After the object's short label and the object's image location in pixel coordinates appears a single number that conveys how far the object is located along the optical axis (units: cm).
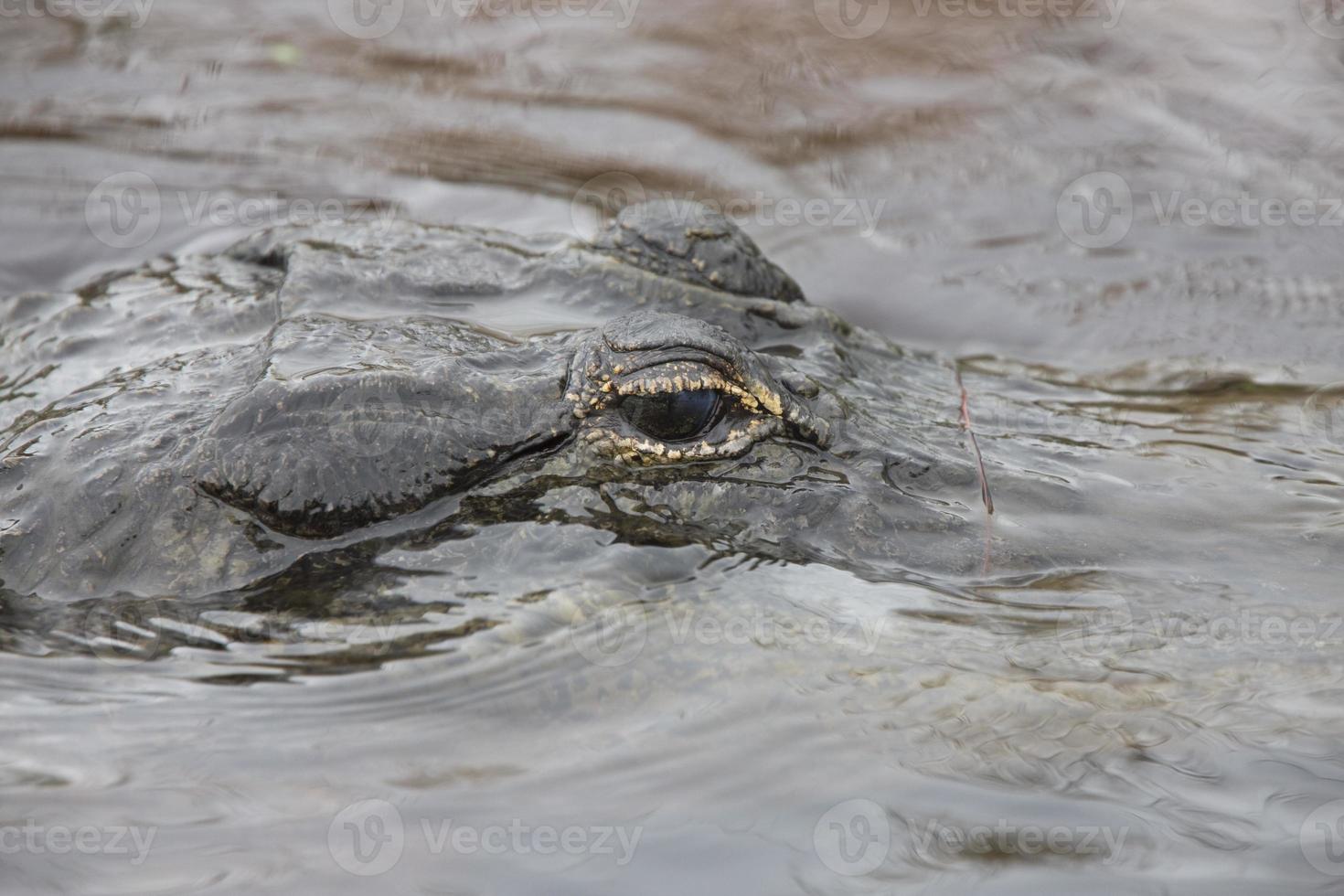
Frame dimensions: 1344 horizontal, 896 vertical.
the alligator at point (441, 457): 672
